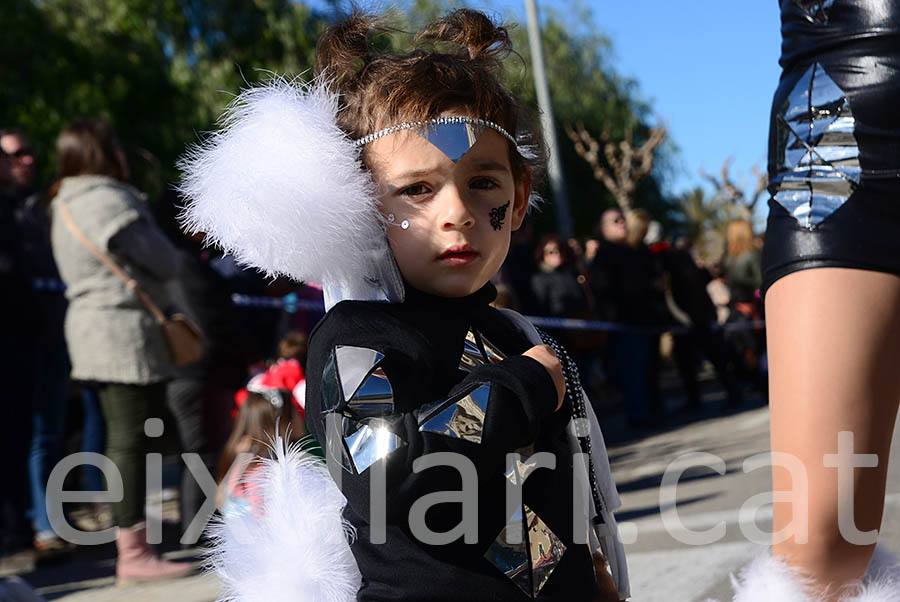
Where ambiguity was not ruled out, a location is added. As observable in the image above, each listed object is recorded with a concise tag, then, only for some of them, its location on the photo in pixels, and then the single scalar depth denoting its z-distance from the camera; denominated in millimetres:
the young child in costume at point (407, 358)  1732
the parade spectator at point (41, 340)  5121
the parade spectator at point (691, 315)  10398
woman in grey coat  4586
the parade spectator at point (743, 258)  10781
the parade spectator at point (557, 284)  8773
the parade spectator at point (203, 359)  5102
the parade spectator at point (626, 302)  8969
